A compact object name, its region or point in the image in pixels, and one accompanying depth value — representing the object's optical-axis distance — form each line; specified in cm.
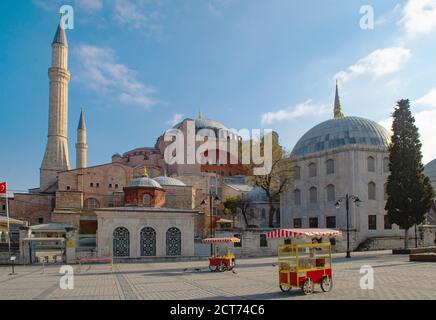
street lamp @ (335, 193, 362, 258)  3975
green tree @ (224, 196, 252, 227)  5444
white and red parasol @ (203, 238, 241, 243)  2398
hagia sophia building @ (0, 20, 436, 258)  3059
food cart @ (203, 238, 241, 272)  2162
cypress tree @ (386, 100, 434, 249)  3297
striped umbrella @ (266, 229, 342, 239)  1550
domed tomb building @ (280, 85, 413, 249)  4003
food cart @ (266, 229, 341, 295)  1334
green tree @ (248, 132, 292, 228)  4159
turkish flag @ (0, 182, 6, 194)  2759
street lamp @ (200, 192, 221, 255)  3197
